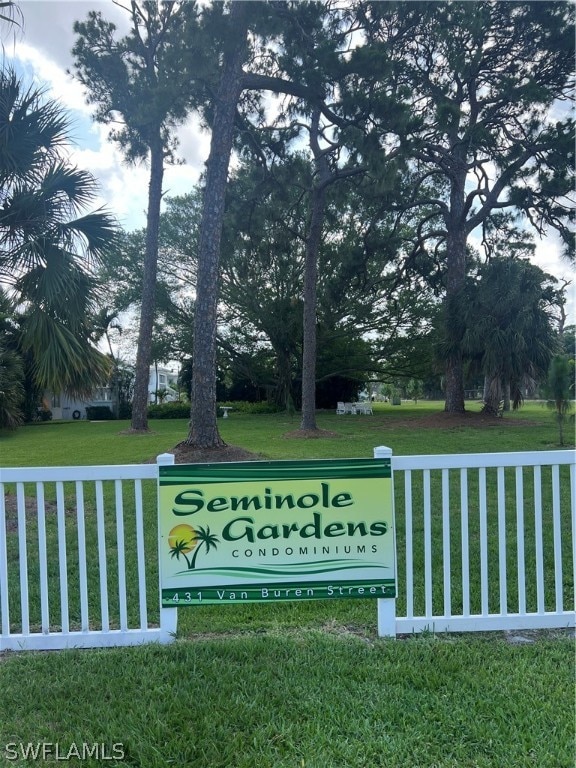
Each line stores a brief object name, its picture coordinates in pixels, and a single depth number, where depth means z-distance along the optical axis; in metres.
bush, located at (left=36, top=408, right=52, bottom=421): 27.00
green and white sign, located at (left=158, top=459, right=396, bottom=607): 3.00
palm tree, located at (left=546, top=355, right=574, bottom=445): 11.92
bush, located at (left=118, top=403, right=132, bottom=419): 31.23
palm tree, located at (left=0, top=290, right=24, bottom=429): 16.91
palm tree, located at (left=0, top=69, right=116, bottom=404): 6.36
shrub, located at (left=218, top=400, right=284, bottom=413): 28.75
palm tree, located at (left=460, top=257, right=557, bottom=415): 16.59
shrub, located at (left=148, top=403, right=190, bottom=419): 29.05
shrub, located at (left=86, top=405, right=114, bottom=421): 31.73
